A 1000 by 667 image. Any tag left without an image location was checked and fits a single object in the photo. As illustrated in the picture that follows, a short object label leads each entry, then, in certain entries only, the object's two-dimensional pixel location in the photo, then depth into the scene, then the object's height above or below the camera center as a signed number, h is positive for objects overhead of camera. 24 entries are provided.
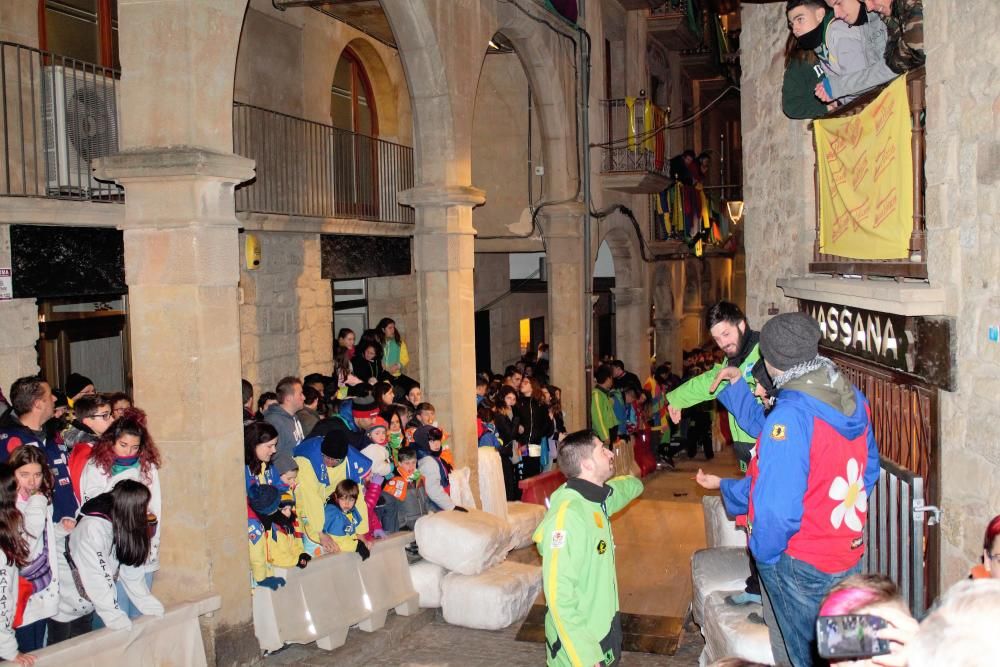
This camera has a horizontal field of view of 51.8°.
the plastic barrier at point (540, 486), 12.76 -2.56
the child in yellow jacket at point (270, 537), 7.84 -1.91
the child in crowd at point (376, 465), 9.33 -1.63
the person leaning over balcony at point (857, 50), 6.39 +1.44
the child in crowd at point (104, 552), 6.29 -1.60
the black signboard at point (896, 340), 5.47 -0.38
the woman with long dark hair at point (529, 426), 13.57 -1.89
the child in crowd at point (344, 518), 8.39 -1.89
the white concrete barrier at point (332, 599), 7.87 -2.49
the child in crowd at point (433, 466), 9.90 -1.74
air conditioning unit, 10.29 +1.73
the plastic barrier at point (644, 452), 17.09 -2.88
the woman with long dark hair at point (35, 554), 6.14 -1.57
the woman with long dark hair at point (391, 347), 15.27 -0.90
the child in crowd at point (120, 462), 6.93 -1.15
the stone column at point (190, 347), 7.25 -0.40
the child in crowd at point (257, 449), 7.89 -1.23
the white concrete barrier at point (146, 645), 6.08 -2.23
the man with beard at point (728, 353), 5.96 -0.43
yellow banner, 6.07 +0.63
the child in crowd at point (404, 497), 9.54 -1.99
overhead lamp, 24.67 +1.71
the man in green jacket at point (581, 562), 4.88 -1.35
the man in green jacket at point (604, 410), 15.60 -1.95
